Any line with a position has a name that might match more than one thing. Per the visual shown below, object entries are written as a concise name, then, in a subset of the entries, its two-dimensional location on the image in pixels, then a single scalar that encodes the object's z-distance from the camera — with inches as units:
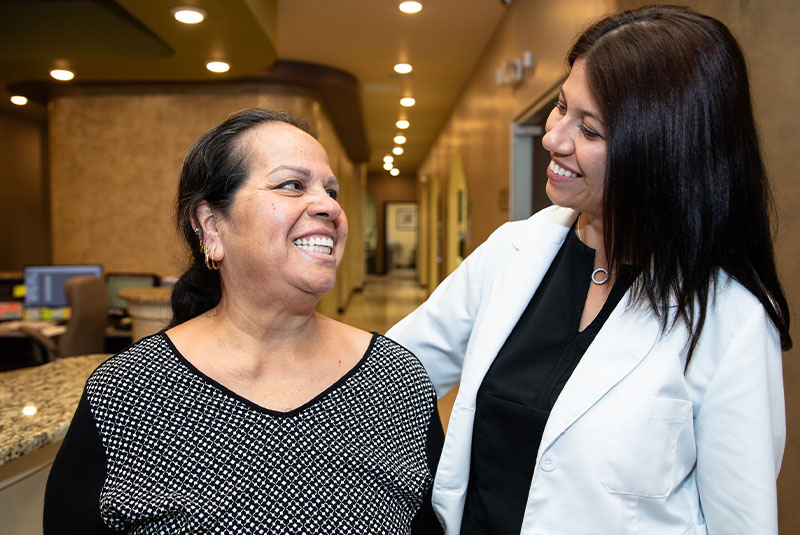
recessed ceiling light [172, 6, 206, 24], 157.8
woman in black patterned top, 43.0
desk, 206.4
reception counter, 51.0
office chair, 192.7
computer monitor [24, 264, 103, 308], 222.7
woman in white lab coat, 39.7
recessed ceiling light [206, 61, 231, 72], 216.1
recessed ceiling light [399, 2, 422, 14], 190.1
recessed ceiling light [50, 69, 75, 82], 227.3
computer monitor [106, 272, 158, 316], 236.2
